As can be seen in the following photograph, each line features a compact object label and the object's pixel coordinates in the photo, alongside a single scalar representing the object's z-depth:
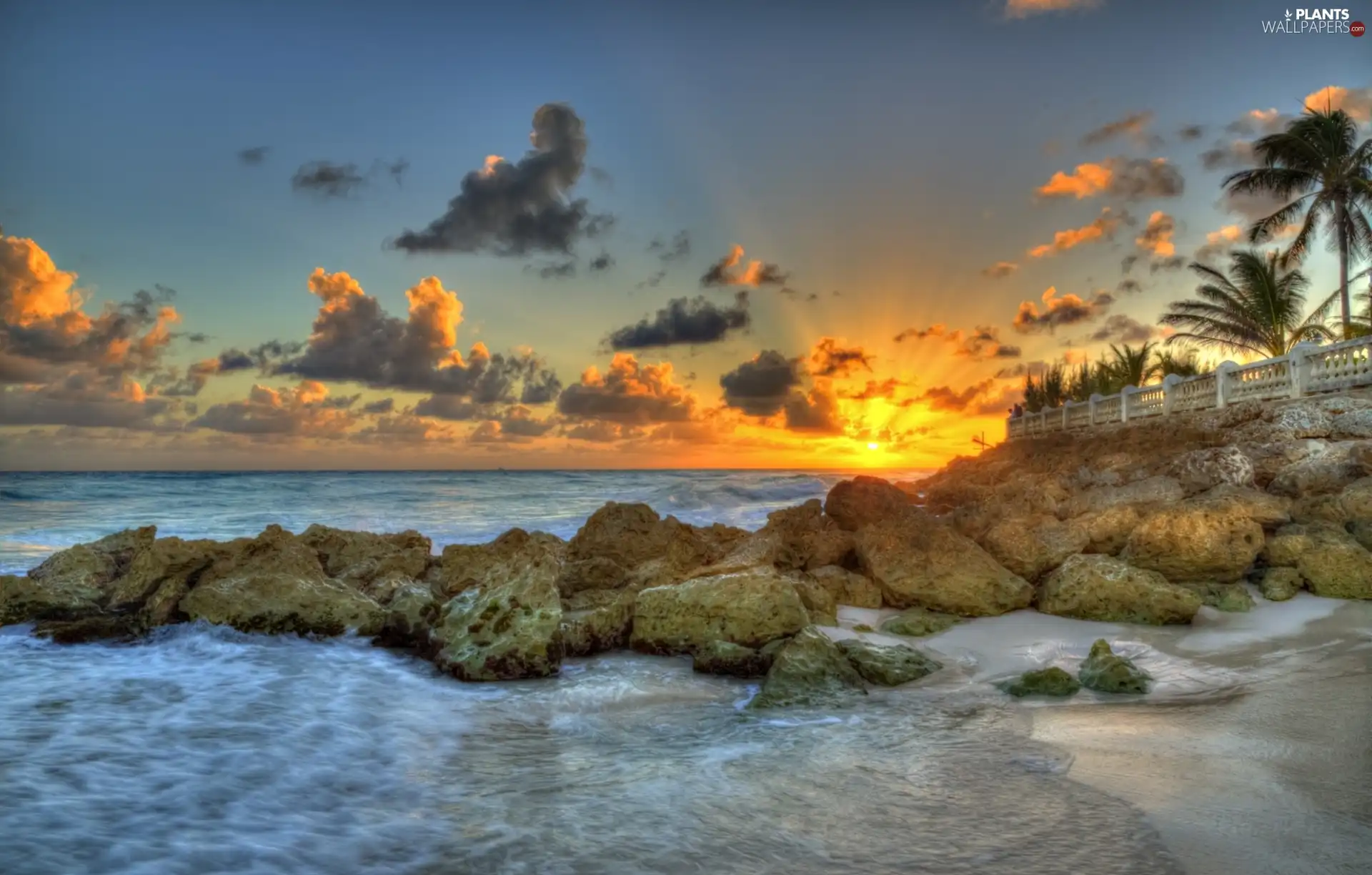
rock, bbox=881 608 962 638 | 7.57
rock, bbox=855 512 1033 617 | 8.02
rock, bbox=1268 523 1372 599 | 7.80
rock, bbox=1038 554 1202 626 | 7.35
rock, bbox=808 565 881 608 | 8.49
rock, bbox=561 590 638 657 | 7.04
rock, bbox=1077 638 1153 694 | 5.57
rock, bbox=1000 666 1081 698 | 5.56
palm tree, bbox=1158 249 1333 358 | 27.12
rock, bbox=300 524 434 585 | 9.78
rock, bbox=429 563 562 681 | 6.43
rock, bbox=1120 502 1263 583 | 8.27
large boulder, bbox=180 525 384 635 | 7.52
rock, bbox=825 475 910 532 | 10.34
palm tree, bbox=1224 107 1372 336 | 25.23
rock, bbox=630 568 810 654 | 6.67
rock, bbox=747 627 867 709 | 5.54
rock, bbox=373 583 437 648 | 7.46
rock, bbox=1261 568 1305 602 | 7.89
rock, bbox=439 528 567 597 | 7.30
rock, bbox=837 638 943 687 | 6.07
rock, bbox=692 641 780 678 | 6.35
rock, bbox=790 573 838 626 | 7.76
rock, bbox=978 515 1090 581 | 8.68
